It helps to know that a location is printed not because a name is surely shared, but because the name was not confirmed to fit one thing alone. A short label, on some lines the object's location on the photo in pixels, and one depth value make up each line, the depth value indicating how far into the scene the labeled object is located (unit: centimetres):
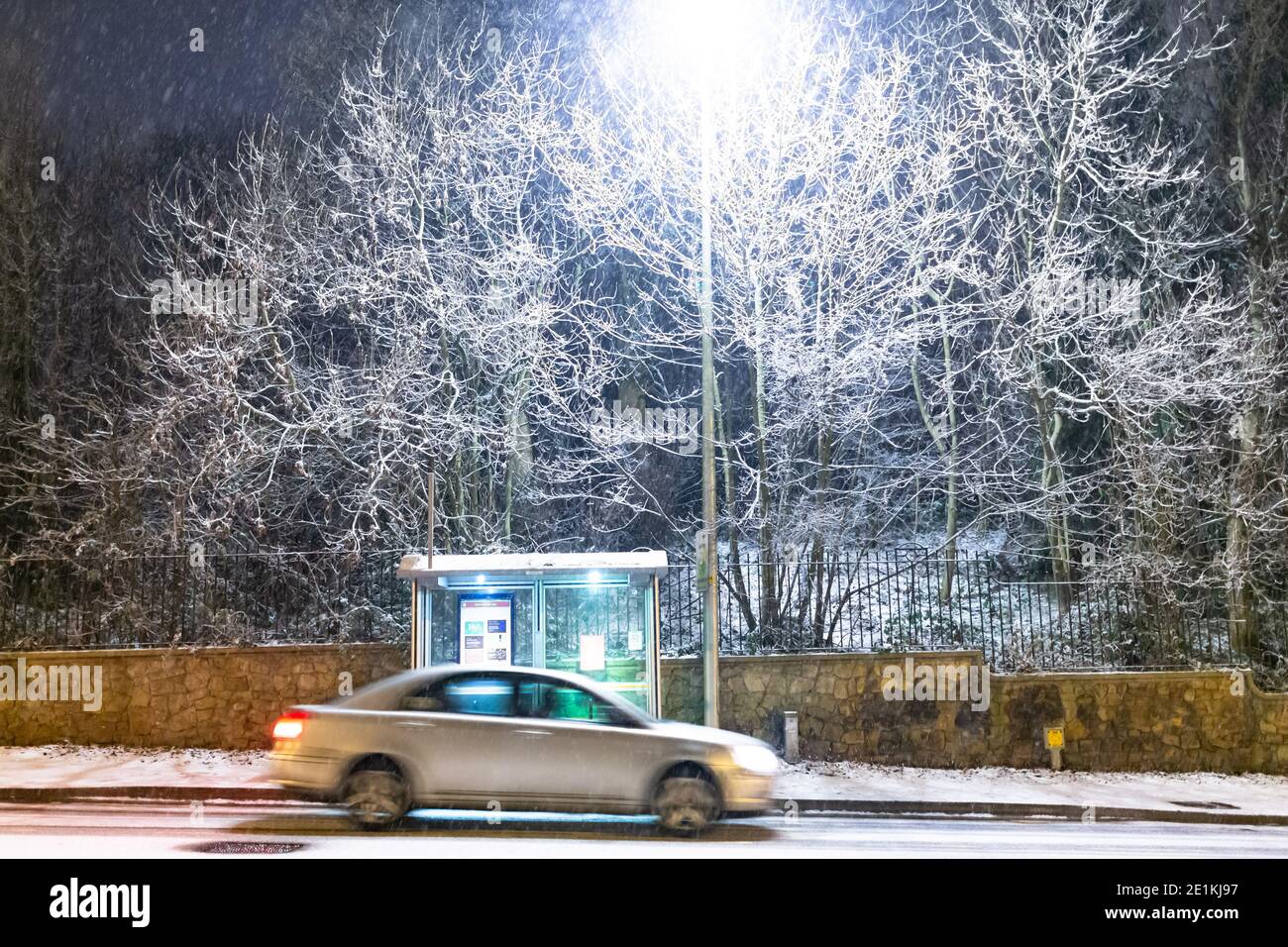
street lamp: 1373
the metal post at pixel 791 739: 1482
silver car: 1009
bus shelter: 1337
